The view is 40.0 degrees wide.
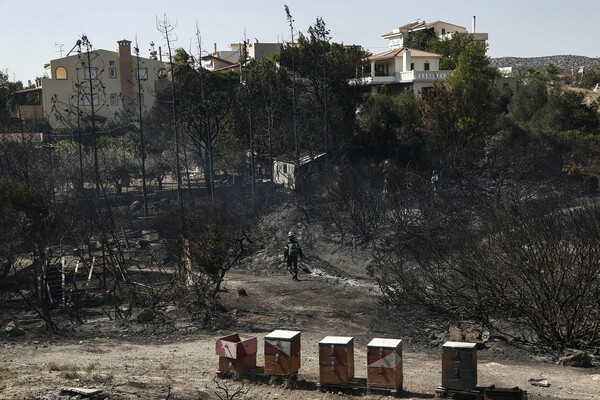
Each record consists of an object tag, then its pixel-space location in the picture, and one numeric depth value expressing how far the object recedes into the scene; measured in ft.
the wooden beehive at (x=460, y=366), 44.14
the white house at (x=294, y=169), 123.65
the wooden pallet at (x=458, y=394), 43.91
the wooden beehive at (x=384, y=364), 44.70
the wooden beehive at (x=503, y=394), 40.78
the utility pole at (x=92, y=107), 110.35
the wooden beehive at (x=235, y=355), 48.24
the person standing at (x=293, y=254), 83.66
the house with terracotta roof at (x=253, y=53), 224.12
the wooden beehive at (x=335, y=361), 45.73
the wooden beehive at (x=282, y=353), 46.85
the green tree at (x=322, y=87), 140.77
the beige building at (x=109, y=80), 194.08
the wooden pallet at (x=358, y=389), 44.80
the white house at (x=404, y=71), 183.01
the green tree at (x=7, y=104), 178.57
